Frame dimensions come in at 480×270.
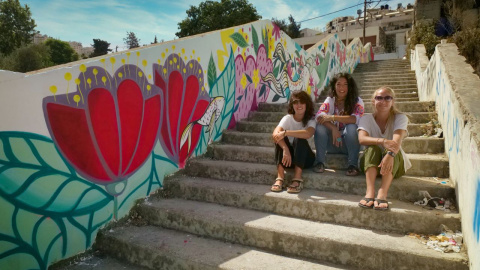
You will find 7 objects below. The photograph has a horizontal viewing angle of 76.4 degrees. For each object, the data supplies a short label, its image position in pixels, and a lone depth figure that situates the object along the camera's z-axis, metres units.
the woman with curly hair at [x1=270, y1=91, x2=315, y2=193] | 3.08
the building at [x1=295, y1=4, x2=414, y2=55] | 34.41
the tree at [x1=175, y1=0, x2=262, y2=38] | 32.19
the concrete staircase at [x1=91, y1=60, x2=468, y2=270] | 2.24
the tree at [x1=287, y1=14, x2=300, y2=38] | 44.09
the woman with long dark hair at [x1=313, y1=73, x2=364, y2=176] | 3.12
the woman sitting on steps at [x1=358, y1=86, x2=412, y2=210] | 2.57
